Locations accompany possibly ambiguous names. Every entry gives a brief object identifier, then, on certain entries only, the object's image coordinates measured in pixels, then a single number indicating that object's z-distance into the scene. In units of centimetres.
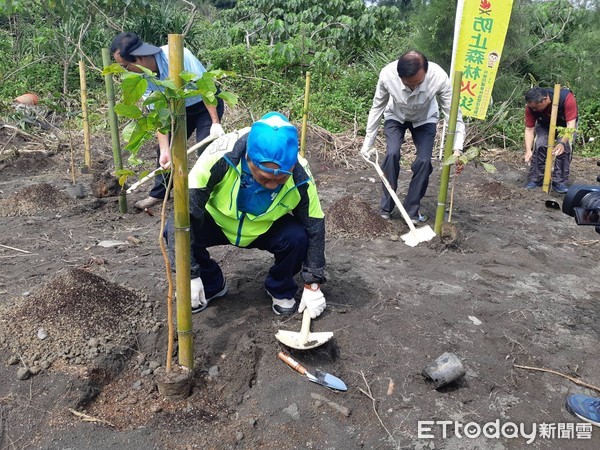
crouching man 217
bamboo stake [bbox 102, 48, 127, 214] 393
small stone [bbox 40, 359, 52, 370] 218
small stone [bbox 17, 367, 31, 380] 212
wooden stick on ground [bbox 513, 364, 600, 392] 235
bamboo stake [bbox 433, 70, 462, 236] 359
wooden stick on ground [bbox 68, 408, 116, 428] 198
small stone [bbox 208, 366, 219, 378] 229
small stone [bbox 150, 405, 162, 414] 206
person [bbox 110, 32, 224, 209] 366
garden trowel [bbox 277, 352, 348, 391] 224
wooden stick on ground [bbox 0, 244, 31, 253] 343
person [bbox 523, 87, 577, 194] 550
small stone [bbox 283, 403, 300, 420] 210
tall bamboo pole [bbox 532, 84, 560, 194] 525
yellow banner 636
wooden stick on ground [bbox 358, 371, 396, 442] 205
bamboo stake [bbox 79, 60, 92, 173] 477
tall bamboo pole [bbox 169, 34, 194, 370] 174
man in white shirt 392
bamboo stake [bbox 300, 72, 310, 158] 477
